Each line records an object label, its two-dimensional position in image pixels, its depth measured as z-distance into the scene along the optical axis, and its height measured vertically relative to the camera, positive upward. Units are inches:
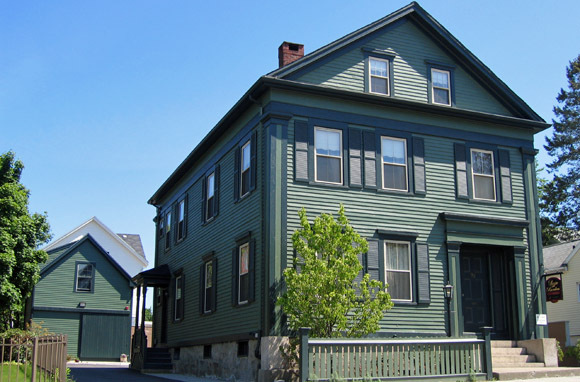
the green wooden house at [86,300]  1354.7 +55.6
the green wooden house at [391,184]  727.7 +165.4
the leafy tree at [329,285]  633.6 +40.2
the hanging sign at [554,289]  851.4 +49.5
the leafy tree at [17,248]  782.5 +93.7
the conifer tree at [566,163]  1951.3 +492.3
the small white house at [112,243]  2197.3 +273.8
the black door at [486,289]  797.9 +46.4
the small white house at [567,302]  1309.1 +51.4
